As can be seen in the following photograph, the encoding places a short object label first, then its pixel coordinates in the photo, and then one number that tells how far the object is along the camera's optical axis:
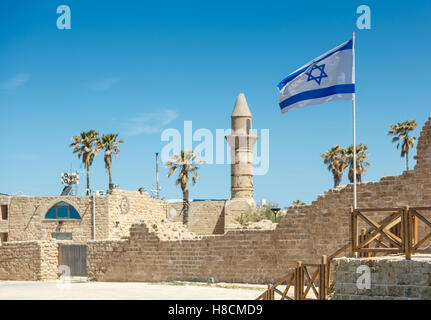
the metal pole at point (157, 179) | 45.56
